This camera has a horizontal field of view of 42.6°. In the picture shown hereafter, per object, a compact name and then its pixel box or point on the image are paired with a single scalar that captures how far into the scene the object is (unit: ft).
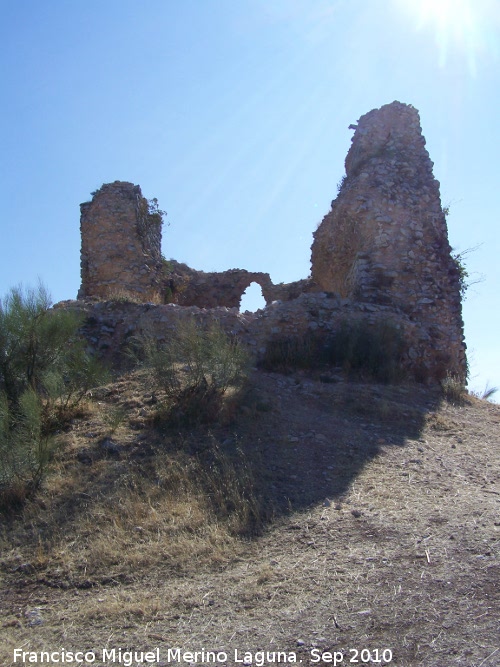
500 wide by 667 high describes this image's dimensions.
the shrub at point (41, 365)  24.62
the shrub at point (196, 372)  25.98
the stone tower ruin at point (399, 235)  38.63
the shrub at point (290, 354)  33.55
